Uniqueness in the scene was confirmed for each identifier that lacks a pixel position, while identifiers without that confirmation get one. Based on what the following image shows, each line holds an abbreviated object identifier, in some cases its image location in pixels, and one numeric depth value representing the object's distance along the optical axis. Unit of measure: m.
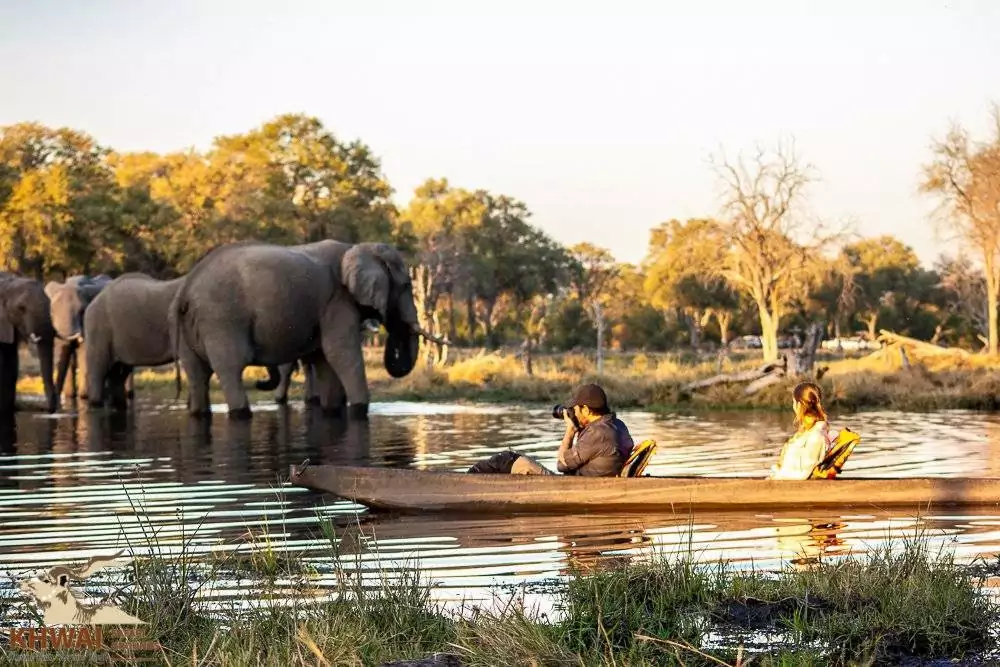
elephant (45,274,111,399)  36.56
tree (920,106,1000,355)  49.09
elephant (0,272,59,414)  29.84
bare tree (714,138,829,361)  50.03
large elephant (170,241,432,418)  27.45
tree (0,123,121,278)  49.03
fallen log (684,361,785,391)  30.34
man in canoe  13.15
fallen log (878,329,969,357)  38.91
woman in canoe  13.02
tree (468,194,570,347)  82.31
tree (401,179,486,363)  77.50
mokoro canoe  12.80
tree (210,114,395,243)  54.22
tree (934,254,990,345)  59.97
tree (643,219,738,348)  77.09
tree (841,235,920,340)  82.58
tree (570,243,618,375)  90.94
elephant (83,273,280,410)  30.95
